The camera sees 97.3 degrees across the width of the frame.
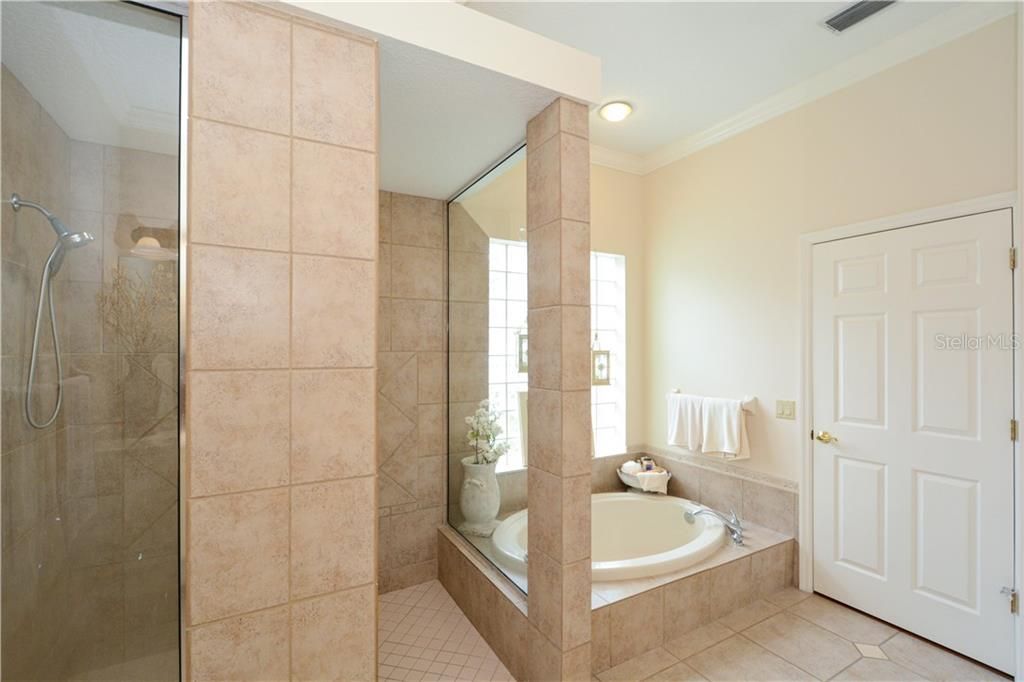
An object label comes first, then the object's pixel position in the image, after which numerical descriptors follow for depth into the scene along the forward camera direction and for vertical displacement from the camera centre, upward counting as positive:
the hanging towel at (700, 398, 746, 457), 2.73 -0.53
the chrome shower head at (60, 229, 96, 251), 1.10 +0.24
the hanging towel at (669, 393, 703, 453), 2.94 -0.54
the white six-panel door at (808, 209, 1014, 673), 1.88 -0.41
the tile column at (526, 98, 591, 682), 1.53 -0.17
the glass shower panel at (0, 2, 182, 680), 1.09 -0.01
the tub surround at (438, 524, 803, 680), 1.87 -1.20
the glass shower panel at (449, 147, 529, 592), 2.10 -0.12
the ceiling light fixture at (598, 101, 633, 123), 2.63 +1.37
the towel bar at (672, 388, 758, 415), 2.74 -0.38
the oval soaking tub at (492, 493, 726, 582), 2.83 -1.18
